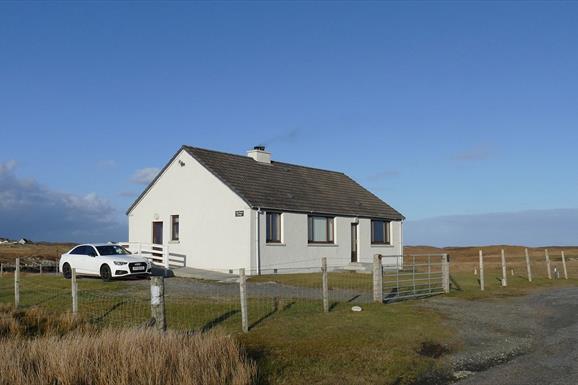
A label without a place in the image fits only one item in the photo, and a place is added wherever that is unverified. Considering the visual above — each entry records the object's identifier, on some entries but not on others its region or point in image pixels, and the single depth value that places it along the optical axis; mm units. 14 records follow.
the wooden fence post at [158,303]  12383
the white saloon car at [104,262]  24547
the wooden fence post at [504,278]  25112
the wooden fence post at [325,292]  15391
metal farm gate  19920
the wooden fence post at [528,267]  27584
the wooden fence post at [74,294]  15508
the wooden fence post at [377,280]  17625
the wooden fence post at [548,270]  30172
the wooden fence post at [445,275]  21719
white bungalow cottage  28875
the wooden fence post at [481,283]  22867
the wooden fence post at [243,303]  12925
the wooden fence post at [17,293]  17828
